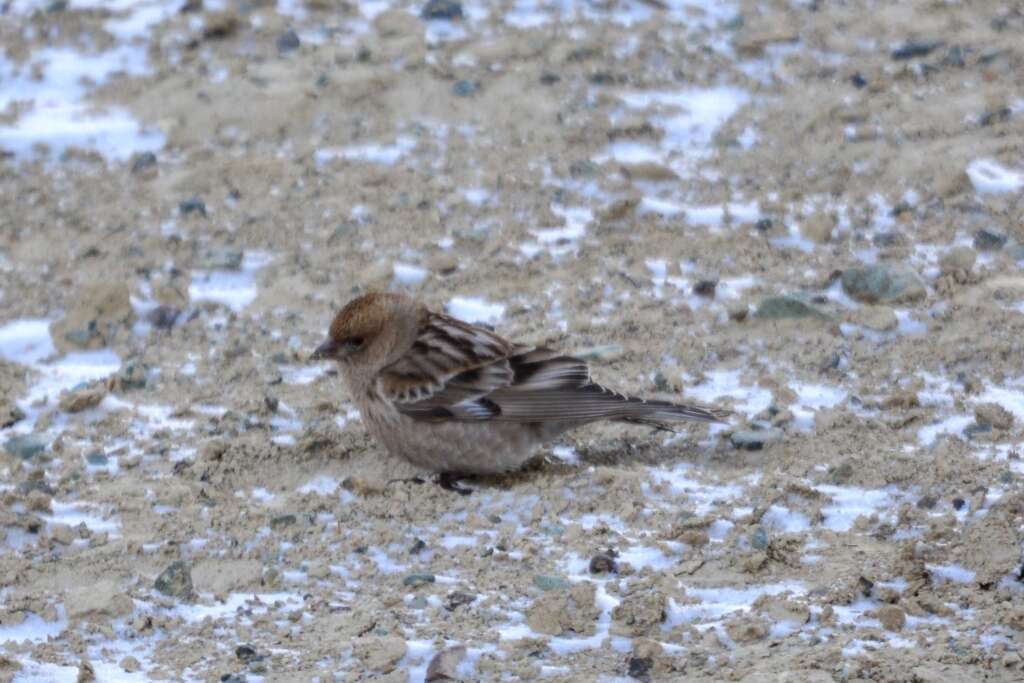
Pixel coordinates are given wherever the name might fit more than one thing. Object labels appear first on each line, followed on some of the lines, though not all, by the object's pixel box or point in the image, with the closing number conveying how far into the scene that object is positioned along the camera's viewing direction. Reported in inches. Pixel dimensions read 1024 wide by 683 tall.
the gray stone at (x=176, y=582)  384.9
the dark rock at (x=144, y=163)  680.4
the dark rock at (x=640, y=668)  335.9
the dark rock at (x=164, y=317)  573.3
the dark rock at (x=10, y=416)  502.9
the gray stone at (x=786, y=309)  537.0
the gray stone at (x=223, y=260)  604.0
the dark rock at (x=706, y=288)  560.1
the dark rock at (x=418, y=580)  387.2
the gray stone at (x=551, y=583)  377.4
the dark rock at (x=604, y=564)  385.1
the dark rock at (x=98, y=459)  475.5
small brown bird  462.0
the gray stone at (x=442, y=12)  773.3
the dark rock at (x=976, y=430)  448.1
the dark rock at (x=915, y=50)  724.7
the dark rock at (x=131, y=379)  527.5
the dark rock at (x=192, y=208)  645.3
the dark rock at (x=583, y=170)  649.6
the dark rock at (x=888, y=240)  582.6
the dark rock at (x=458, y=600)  372.2
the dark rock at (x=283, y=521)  424.8
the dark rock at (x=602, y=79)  719.1
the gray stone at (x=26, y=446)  480.1
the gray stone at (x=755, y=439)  461.1
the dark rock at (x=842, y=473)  427.5
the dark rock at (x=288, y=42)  756.0
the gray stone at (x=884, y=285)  542.3
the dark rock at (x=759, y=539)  390.0
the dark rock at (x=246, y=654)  351.0
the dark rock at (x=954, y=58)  712.4
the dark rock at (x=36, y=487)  450.6
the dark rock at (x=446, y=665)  337.4
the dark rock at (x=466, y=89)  708.7
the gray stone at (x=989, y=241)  566.6
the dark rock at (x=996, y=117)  657.0
